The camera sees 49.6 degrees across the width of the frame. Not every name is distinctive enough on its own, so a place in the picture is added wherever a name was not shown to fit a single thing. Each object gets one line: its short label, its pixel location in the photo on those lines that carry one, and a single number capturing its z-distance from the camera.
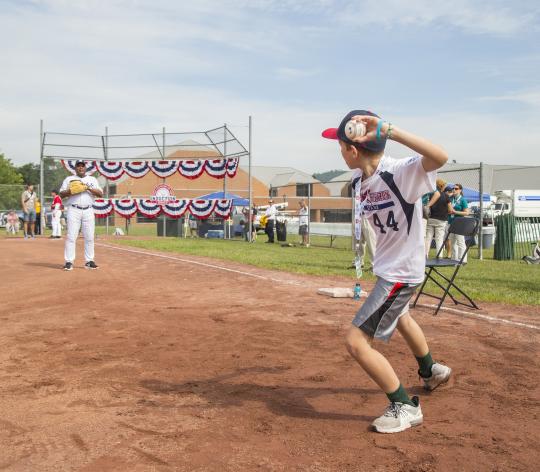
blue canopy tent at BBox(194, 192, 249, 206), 26.90
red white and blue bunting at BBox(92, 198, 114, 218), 26.23
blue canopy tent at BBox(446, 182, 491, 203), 30.81
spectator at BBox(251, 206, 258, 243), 25.75
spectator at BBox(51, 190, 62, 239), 22.53
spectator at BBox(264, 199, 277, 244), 24.14
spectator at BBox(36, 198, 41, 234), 24.74
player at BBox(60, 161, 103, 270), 11.83
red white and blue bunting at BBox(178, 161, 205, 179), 26.39
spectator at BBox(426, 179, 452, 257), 13.51
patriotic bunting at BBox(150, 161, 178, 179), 26.34
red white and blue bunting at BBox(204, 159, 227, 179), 26.23
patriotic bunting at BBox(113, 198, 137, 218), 26.34
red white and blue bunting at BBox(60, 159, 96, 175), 25.89
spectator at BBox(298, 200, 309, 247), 22.08
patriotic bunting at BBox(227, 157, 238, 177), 25.84
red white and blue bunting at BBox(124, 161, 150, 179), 26.48
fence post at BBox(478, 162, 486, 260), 15.62
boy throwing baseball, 3.59
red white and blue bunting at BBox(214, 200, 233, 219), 25.81
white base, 8.82
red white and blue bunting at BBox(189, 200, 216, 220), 26.14
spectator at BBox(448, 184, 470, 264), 14.55
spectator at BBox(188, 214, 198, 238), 29.42
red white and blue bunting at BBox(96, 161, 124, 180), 26.34
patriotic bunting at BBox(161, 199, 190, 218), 26.30
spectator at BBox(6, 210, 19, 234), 29.98
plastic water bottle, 8.45
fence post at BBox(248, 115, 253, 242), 23.98
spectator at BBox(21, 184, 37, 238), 22.36
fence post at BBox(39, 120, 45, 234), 25.08
